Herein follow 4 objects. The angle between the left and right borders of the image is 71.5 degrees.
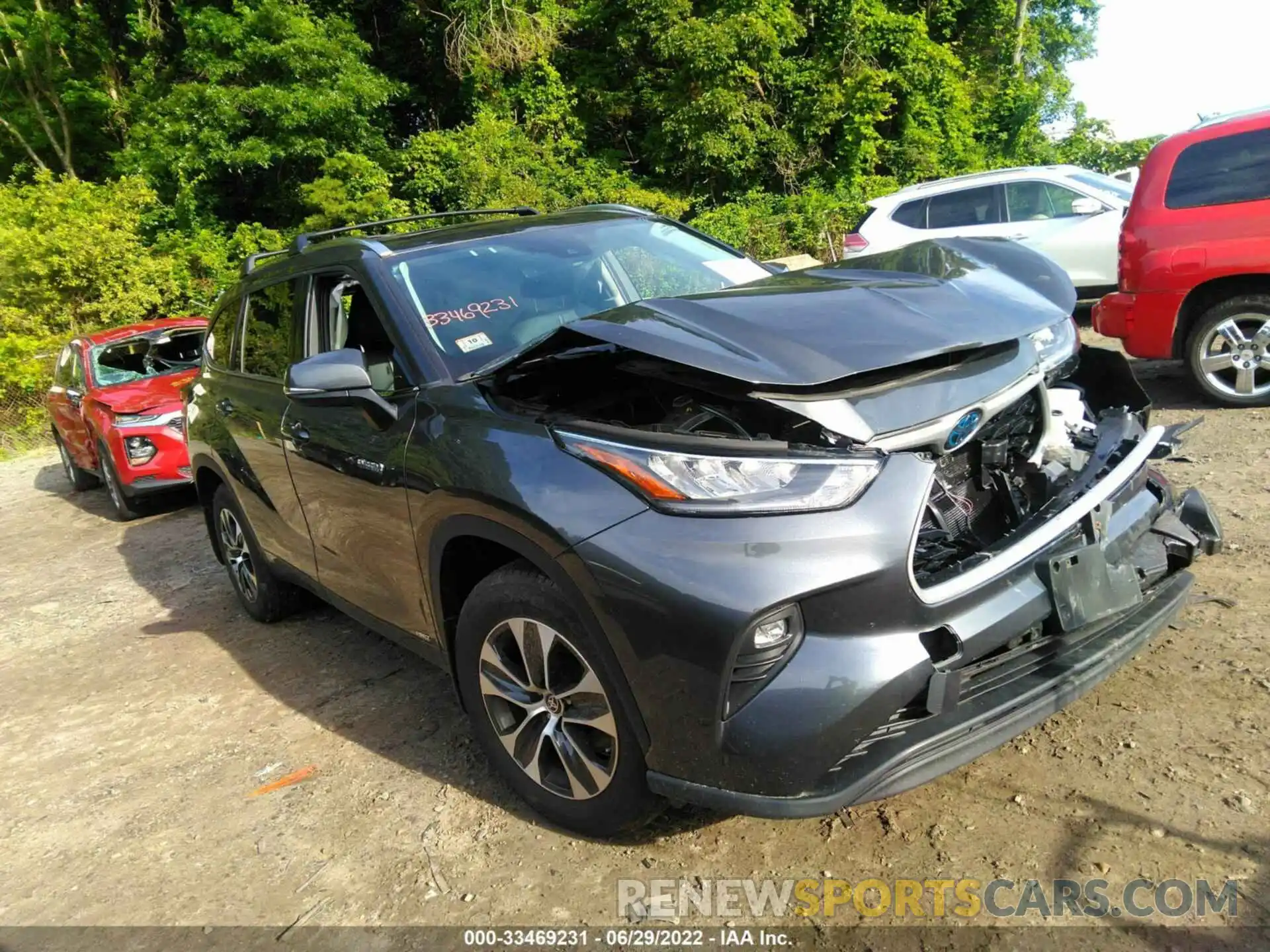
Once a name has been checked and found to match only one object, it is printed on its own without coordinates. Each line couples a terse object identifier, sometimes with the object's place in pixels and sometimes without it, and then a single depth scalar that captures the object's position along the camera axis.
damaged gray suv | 2.04
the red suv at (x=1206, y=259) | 5.45
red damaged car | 7.63
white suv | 9.09
